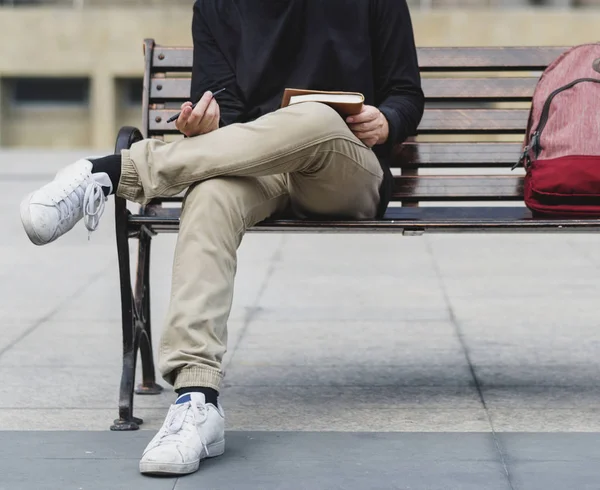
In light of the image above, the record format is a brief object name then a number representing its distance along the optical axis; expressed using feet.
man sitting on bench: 15.69
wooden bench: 20.28
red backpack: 18.27
